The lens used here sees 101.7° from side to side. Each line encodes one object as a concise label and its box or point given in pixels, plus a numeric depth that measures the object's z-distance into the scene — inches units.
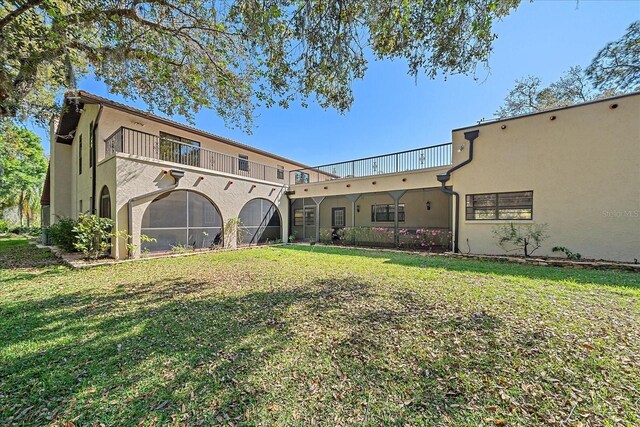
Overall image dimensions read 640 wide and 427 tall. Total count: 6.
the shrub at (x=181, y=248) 419.8
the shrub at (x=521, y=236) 353.1
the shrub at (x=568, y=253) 326.3
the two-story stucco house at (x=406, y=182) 316.2
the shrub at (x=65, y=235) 392.2
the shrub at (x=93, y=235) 336.2
